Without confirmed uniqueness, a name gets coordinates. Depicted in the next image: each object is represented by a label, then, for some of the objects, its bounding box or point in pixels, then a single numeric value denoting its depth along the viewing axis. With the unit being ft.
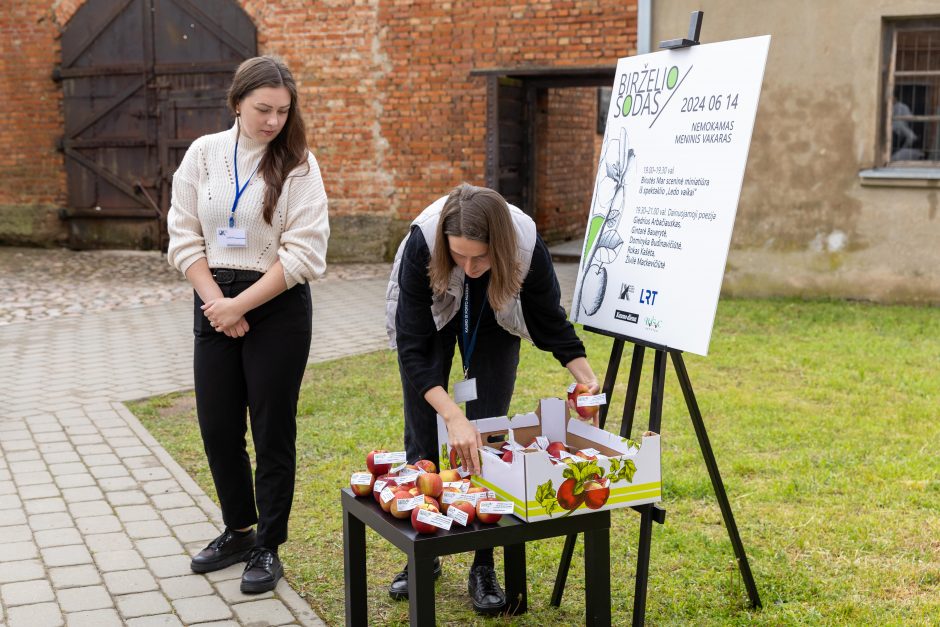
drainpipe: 36.11
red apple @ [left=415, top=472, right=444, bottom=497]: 10.26
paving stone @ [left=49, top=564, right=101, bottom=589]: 13.73
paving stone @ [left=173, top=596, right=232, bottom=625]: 12.71
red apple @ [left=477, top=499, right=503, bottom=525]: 10.02
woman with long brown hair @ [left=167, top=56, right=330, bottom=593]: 12.91
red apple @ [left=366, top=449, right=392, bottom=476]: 11.09
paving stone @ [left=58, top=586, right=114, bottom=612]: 13.03
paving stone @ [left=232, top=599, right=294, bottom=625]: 12.63
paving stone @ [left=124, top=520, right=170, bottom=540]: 15.51
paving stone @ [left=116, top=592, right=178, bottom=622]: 12.87
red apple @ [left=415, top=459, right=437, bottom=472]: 10.93
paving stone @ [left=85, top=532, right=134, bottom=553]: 14.98
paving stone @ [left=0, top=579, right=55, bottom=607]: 13.16
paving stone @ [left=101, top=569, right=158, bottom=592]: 13.57
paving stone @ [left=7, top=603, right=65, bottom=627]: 12.54
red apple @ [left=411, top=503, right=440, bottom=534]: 9.78
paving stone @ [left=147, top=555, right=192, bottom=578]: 14.11
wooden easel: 11.59
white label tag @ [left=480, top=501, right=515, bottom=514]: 10.03
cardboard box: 10.03
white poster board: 11.41
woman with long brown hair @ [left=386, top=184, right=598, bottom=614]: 10.75
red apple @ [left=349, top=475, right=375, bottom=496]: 10.77
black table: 9.71
